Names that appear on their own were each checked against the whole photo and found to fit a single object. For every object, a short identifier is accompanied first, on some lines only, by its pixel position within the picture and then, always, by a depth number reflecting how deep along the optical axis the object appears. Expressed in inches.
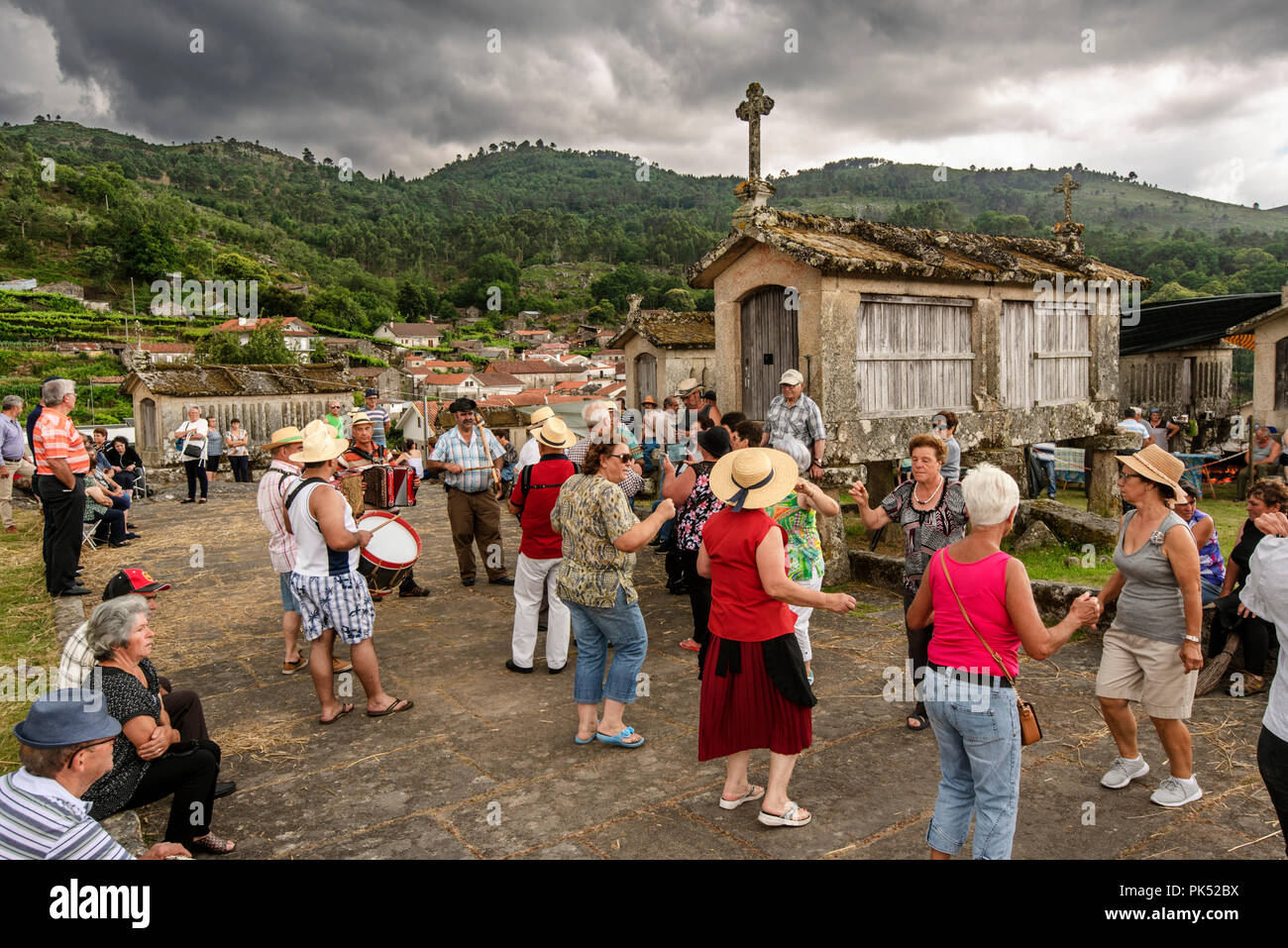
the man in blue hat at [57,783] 111.4
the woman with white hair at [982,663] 139.0
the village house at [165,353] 2612.7
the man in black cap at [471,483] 373.4
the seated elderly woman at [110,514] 477.4
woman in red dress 171.8
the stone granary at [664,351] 776.9
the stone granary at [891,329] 384.5
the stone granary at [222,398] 1048.8
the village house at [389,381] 2765.7
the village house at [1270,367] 656.4
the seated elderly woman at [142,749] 159.2
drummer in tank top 226.4
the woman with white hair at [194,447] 648.4
